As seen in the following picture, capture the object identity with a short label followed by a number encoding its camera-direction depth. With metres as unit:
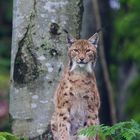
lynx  10.35
